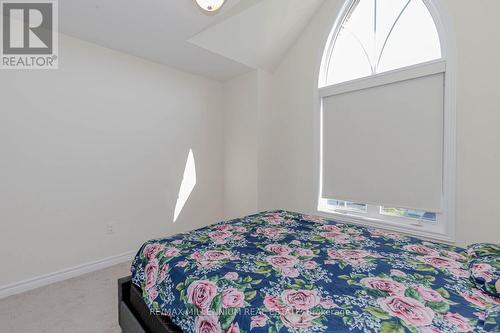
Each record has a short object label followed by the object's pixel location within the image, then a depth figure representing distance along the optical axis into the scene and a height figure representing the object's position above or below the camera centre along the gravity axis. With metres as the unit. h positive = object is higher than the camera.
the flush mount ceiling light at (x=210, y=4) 1.77 +1.24
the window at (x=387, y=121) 2.03 +0.45
